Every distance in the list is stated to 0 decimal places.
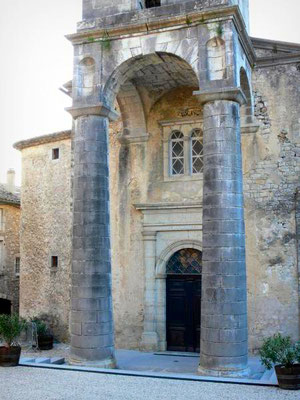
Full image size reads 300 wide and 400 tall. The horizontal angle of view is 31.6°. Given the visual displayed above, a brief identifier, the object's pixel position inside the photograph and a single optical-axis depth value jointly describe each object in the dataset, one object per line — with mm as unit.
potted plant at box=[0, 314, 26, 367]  11297
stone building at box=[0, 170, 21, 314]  25312
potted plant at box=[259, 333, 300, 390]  9219
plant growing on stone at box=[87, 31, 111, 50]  12266
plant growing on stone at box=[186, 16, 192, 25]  11578
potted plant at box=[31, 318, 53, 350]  15719
